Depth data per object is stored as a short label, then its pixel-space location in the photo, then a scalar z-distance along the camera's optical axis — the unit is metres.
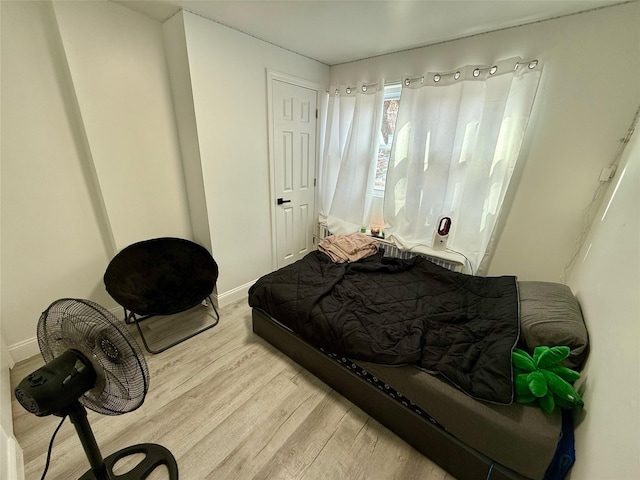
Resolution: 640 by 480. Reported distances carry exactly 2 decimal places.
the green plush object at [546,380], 1.03
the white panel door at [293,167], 2.47
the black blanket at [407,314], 1.24
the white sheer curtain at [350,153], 2.60
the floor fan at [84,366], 0.75
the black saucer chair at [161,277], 1.80
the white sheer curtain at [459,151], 1.90
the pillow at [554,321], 1.16
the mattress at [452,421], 1.00
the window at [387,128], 2.52
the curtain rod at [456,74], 1.77
